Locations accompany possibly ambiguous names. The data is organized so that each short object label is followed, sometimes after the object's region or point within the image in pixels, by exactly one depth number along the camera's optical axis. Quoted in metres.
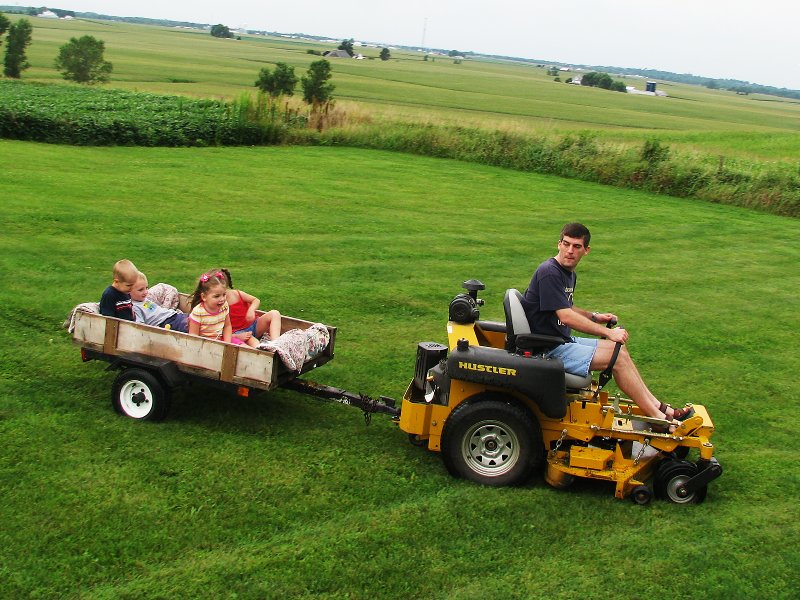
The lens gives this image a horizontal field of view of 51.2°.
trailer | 6.36
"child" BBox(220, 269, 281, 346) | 7.06
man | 6.00
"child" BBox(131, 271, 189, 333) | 7.08
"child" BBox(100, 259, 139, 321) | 6.86
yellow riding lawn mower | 5.84
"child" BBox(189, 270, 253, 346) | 6.68
